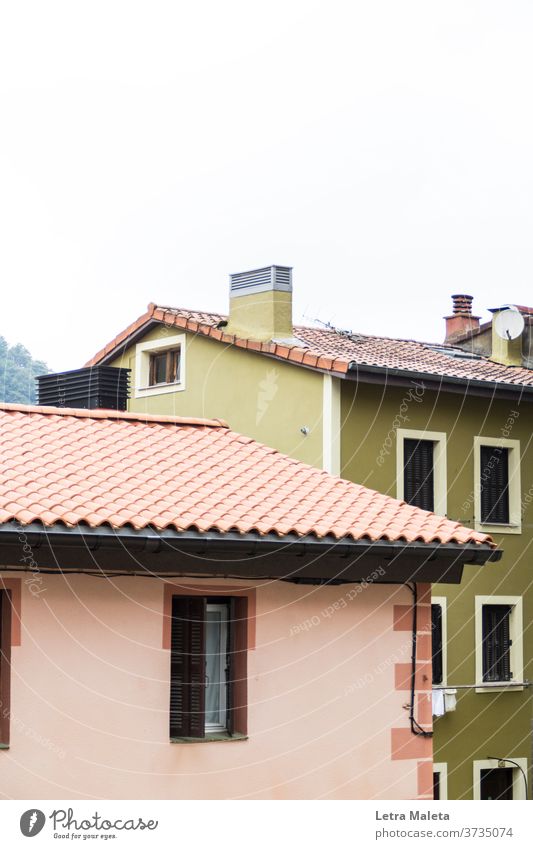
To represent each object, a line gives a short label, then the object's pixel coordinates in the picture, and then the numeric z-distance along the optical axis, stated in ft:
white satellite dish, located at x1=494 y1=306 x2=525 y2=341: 76.64
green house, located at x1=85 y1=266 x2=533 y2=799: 63.77
